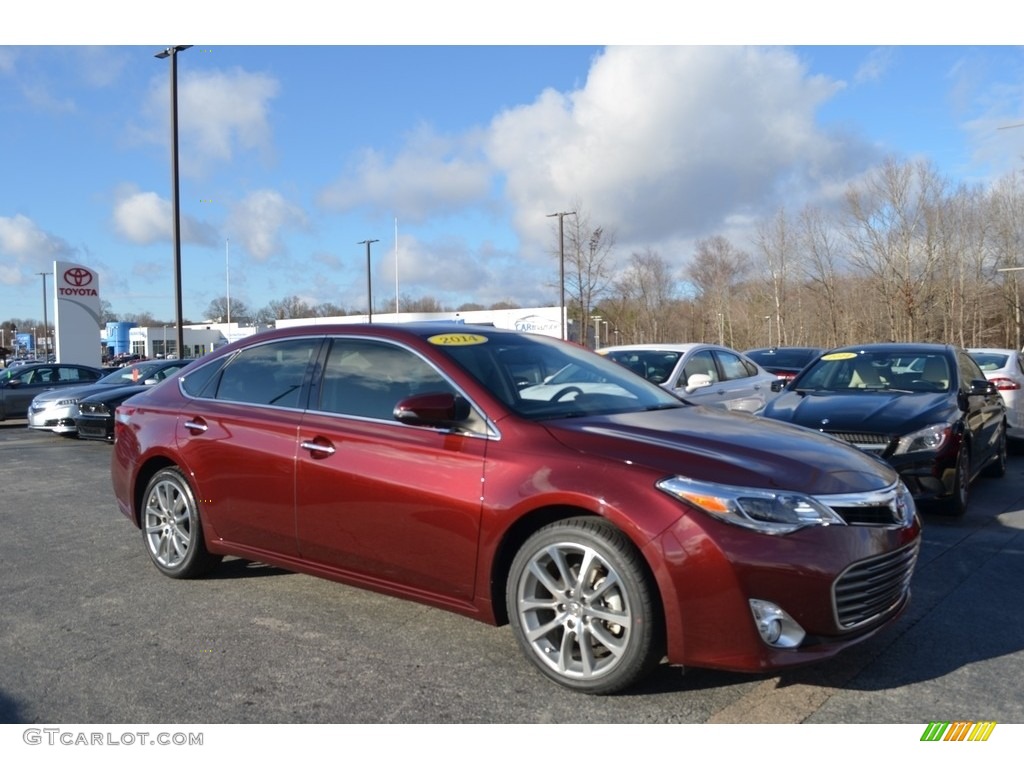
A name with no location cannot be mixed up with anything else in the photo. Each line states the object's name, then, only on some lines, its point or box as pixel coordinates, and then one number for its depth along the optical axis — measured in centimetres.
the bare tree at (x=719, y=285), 5817
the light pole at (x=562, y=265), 4122
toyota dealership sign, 2651
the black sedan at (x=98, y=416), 1279
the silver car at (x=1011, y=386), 1055
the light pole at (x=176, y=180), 1917
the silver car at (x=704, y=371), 1030
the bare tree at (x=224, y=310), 11108
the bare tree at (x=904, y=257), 4447
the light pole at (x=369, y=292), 4361
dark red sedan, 325
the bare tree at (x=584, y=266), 4619
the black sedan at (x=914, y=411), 671
